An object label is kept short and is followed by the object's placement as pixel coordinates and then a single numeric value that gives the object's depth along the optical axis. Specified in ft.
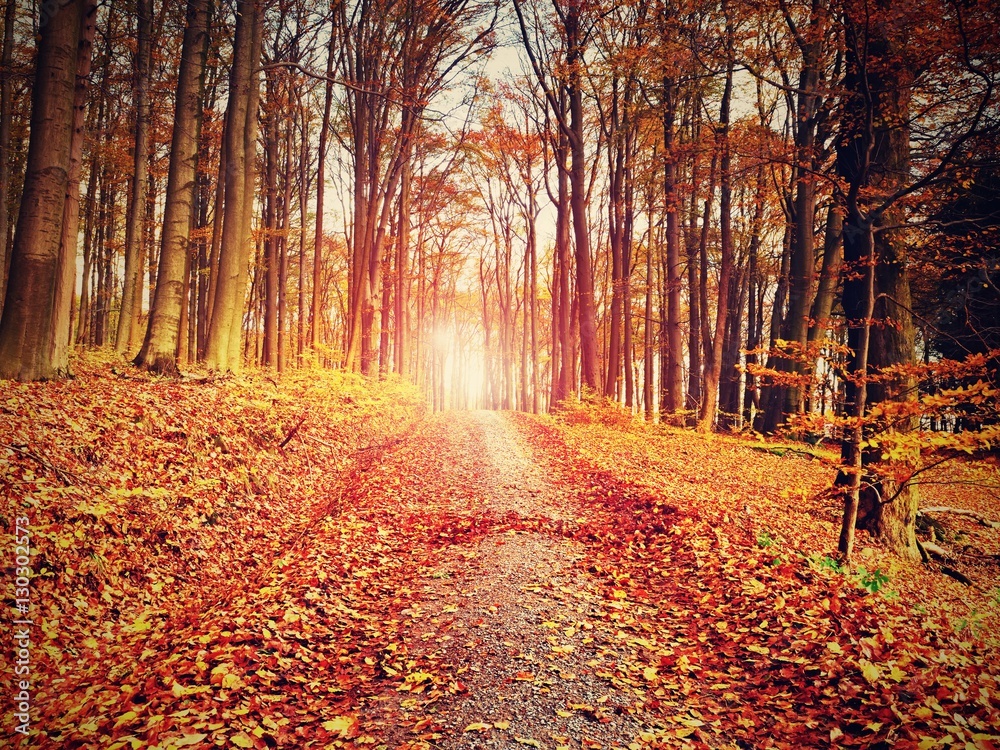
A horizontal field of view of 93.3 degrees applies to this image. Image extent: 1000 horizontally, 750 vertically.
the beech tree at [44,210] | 22.30
